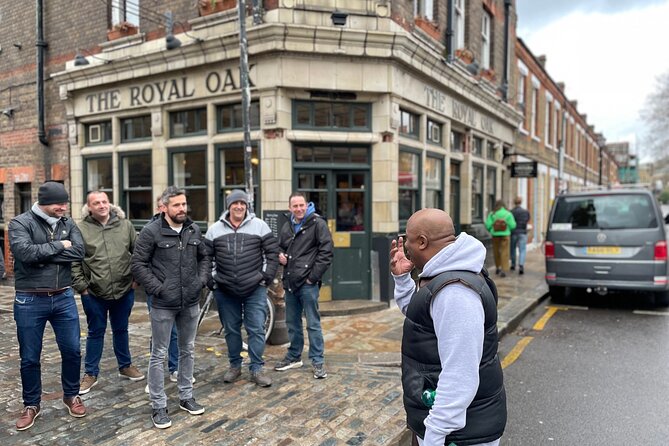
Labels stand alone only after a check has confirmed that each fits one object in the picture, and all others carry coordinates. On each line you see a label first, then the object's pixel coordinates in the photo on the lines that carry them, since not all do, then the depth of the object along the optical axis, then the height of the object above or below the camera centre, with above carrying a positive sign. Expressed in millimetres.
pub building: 7500 +1600
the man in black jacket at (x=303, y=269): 4934 -646
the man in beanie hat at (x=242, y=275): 4559 -660
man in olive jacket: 4336 -601
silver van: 7758 -602
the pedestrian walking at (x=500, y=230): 11266 -553
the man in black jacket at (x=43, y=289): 3711 -654
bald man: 1844 -550
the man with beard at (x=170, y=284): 3867 -639
